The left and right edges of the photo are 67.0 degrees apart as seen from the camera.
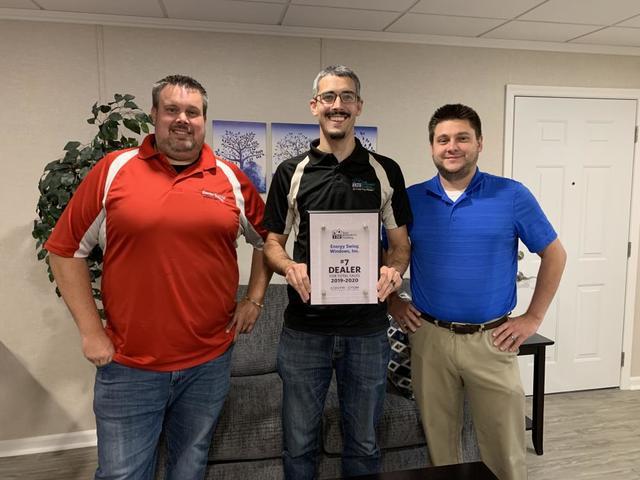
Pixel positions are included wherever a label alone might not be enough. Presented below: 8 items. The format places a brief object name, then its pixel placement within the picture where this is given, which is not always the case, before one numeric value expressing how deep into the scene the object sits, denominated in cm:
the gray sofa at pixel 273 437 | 220
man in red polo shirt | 150
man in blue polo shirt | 182
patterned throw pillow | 241
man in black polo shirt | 164
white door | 345
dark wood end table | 277
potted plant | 239
